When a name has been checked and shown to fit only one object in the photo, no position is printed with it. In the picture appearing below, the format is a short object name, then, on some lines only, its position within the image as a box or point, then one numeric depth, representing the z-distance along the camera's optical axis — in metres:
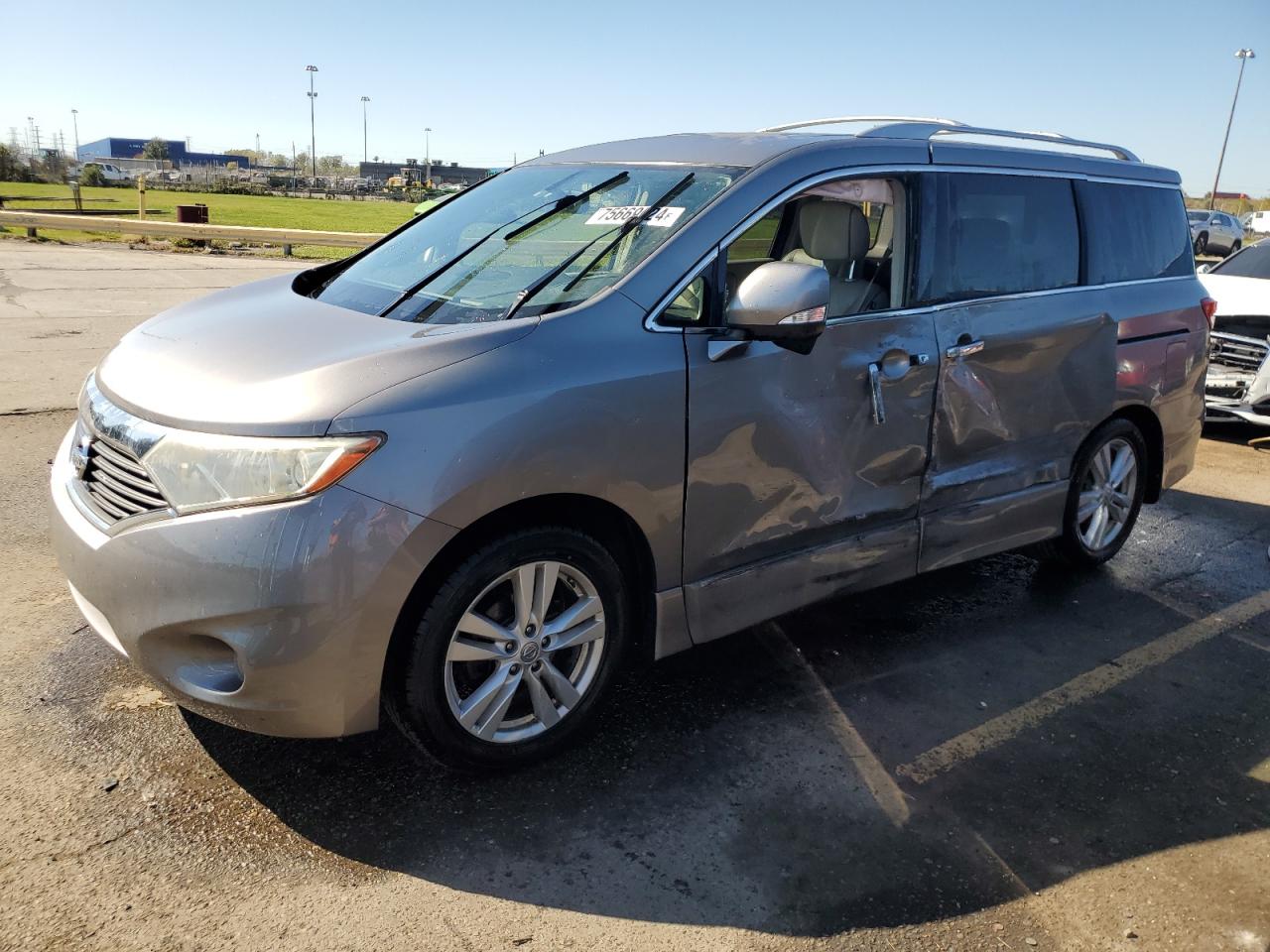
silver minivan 2.58
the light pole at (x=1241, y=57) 53.53
